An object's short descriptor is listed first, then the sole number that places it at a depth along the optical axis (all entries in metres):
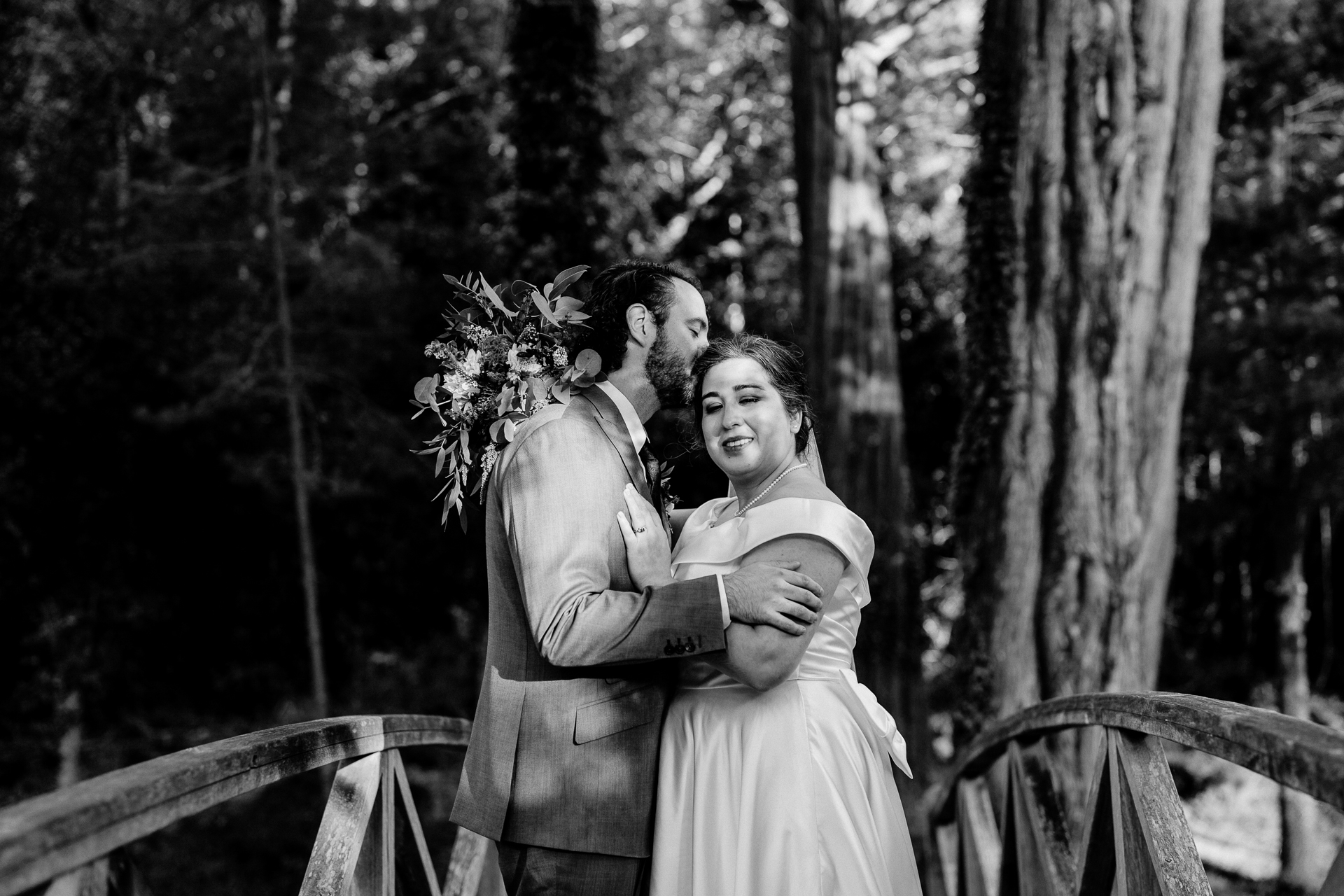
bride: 2.45
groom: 2.28
